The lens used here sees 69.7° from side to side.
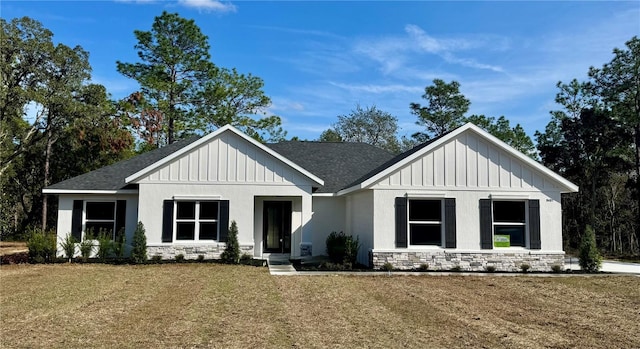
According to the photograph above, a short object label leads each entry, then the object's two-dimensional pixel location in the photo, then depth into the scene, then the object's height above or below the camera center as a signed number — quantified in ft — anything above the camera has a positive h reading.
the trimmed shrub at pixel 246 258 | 50.70 -4.37
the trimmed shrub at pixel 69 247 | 51.49 -3.36
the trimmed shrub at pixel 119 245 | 51.67 -3.08
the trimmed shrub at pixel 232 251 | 50.75 -3.56
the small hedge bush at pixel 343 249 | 47.26 -3.09
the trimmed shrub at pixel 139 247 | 50.08 -3.19
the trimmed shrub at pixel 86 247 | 51.44 -3.33
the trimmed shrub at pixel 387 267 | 45.55 -4.63
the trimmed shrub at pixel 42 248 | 50.93 -3.46
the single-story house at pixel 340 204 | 46.85 +1.75
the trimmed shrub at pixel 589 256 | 46.60 -3.43
